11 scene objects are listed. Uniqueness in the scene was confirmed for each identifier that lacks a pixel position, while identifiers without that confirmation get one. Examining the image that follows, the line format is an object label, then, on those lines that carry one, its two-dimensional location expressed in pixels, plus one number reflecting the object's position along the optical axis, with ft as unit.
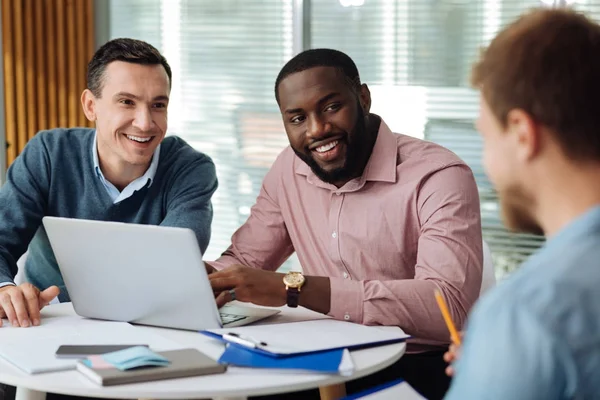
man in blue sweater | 10.47
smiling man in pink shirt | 9.07
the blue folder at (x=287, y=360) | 7.92
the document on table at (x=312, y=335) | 8.26
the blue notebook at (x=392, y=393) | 8.00
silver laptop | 8.46
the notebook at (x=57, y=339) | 8.04
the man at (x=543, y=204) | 6.06
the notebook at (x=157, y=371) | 7.73
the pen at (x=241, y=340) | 8.20
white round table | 7.66
